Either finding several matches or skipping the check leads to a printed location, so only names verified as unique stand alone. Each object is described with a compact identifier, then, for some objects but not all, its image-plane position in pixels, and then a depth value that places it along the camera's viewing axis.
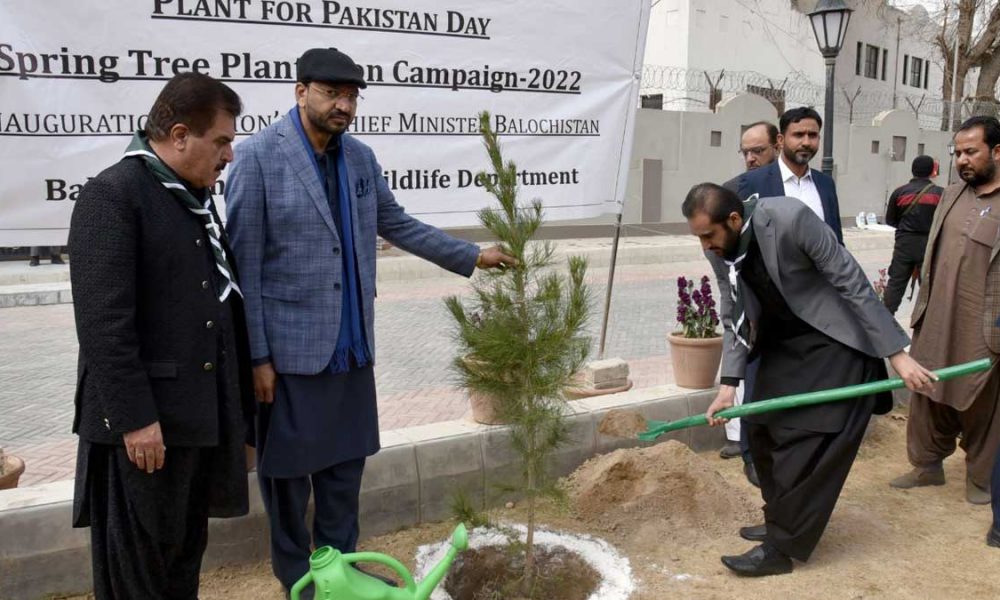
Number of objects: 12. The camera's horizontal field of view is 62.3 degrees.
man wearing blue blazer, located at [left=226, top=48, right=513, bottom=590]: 2.67
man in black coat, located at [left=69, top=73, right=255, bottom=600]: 2.12
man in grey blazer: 3.07
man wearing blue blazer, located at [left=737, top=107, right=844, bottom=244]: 4.06
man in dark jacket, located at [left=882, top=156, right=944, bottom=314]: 6.20
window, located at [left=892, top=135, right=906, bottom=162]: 22.80
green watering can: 2.12
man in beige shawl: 3.86
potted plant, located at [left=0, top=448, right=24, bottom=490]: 3.29
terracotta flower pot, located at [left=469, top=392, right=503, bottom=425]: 3.67
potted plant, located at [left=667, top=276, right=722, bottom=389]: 4.63
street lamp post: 8.62
